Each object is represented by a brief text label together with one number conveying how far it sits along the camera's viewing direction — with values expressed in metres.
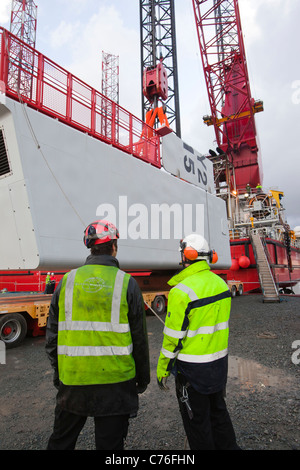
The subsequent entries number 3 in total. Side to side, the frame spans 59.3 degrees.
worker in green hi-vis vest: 1.65
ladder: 12.08
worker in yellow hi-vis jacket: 1.97
